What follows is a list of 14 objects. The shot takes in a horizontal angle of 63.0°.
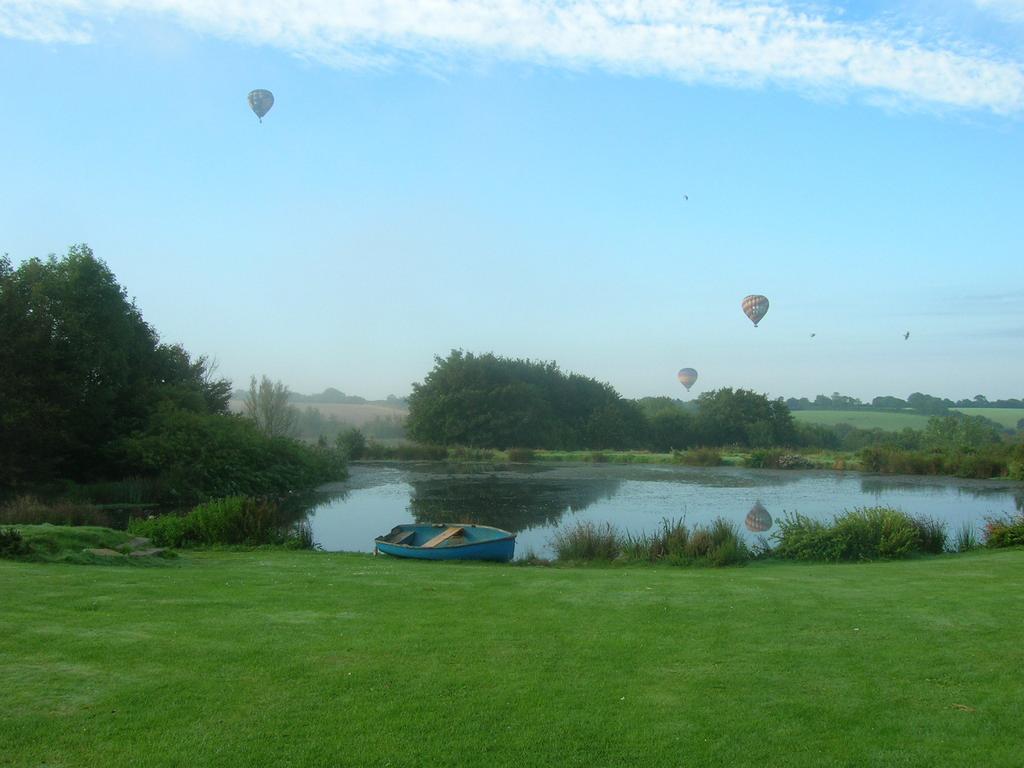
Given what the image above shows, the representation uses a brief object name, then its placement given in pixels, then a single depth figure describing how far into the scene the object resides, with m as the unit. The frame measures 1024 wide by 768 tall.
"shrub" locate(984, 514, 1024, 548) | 15.78
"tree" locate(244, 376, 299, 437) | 49.53
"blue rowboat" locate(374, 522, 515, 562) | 16.58
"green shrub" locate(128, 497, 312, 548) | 17.30
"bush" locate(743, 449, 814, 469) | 44.09
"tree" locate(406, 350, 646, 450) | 62.84
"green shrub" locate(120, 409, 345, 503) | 28.28
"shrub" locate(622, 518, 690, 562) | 15.55
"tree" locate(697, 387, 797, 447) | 66.25
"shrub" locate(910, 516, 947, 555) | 16.08
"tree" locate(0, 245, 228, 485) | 25.58
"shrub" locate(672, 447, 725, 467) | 47.38
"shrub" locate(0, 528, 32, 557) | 10.39
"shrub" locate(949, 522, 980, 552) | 16.33
